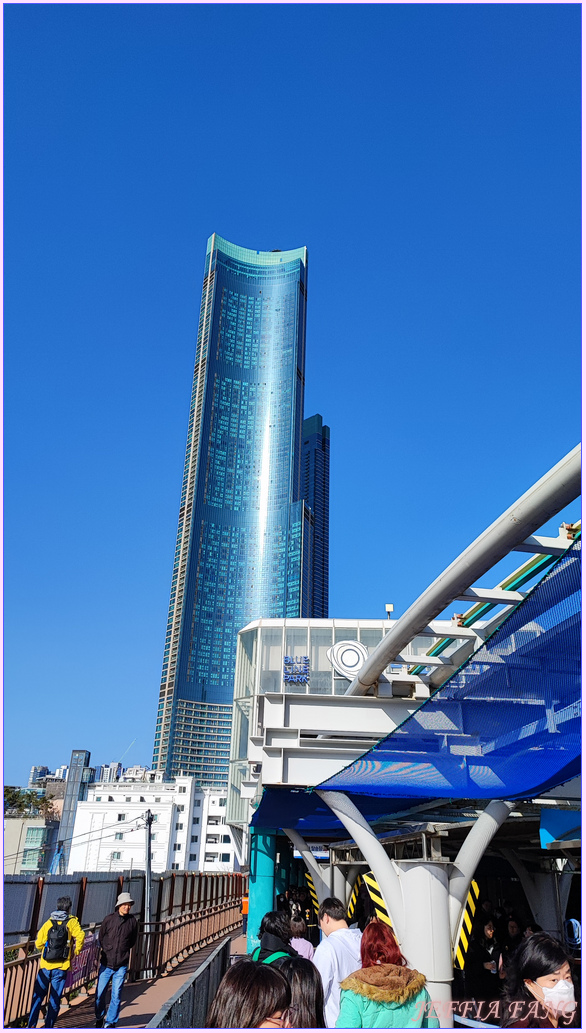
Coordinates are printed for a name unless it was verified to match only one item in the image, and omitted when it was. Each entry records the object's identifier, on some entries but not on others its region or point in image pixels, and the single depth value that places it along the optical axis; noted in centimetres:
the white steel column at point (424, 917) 770
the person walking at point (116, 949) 912
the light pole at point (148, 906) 1428
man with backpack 872
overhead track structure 666
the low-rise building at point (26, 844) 8406
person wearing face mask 337
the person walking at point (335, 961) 521
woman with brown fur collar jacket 364
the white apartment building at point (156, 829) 10119
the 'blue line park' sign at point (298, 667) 3218
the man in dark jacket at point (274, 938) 534
